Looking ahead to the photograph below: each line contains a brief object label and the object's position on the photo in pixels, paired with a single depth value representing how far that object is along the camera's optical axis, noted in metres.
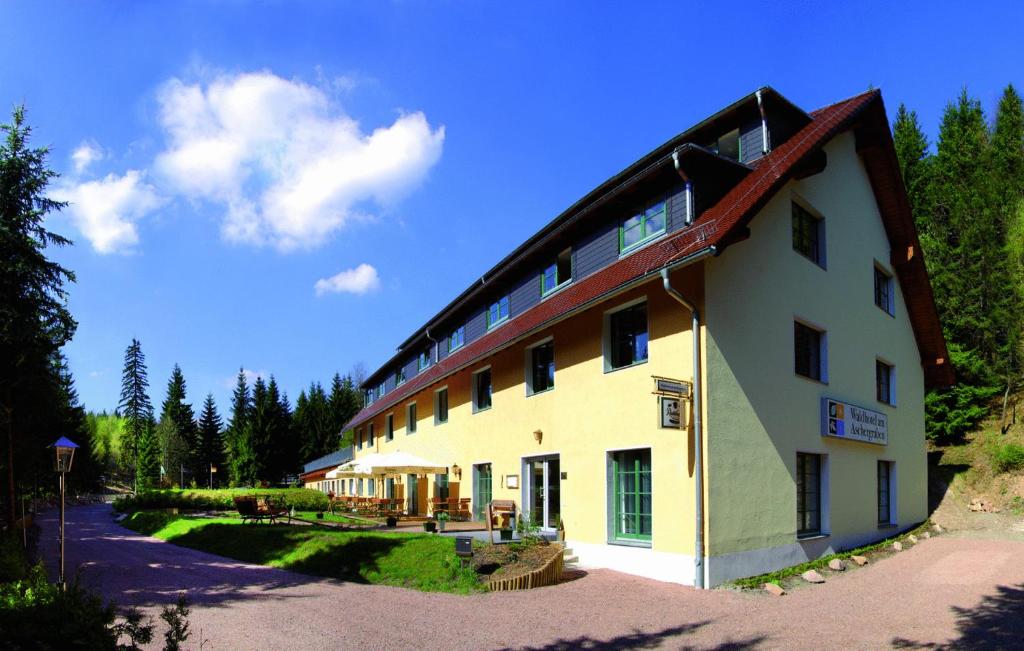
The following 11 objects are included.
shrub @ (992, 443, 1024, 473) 21.58
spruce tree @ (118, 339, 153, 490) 88.75
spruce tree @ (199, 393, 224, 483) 75.69
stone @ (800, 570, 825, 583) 12.91
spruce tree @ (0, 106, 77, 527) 16.66
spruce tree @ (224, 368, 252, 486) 63.97
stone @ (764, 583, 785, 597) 11.91
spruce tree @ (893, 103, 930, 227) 35.12
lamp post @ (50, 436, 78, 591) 14.32
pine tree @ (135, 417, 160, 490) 75.69
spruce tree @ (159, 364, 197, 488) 72.19
